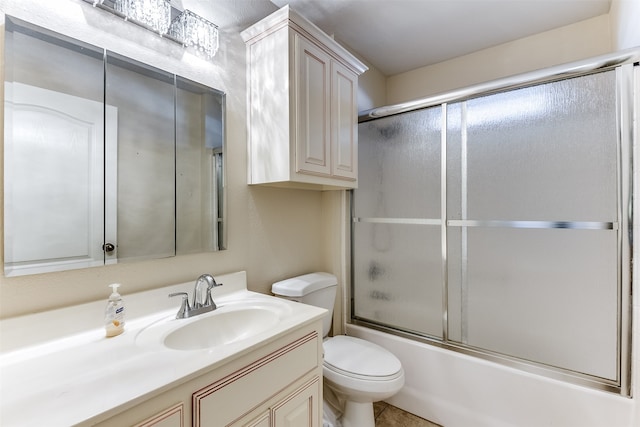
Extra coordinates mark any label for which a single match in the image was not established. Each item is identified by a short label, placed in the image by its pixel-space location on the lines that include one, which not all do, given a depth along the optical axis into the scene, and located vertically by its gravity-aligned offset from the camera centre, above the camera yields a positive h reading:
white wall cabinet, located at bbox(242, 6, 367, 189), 1.34 +0.56
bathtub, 1.34 -0.96
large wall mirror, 0.85 +0.20
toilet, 1.39 -0.79
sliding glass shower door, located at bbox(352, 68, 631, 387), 1.34 -0.07
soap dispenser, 0.92 -0.33
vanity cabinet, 0.67 -0.51
